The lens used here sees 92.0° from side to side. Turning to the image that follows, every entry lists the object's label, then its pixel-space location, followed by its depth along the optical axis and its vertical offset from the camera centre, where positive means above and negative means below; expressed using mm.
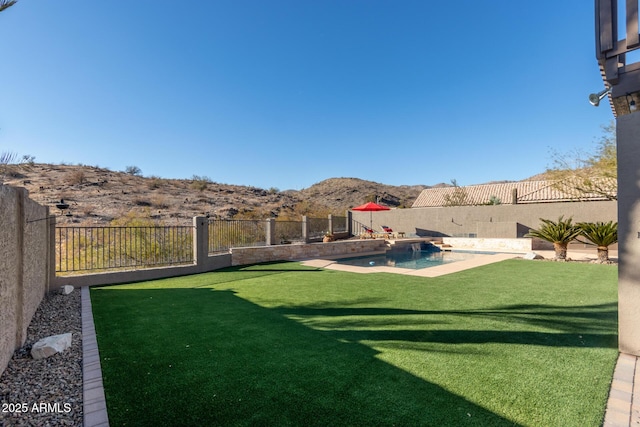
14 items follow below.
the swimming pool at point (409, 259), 12758 -1886
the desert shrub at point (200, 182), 32222 +4240
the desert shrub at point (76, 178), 25794 +3757
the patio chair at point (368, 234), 19653 -990
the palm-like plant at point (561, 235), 11594 -667
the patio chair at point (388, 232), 20170 -925
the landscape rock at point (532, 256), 12152 -1524
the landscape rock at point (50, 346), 3607 -1502
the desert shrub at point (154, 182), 29266 +3845
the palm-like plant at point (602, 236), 10625 -685
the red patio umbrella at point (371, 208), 19656 +713
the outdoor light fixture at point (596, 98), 5984 +2377
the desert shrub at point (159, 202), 24250 +1525
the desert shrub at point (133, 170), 33750 +5630
